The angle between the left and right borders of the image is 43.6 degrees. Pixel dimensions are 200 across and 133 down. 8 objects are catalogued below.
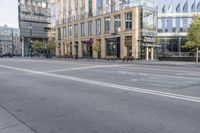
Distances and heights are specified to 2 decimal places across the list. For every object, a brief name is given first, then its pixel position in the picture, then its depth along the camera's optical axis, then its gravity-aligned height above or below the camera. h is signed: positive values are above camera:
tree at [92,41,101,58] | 57.06 +2.13
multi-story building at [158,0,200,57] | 68.81 +9.06
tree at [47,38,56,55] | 76.62 +3.36
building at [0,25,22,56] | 127.96 +8.10
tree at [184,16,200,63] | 32.12 +2.74
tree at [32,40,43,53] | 89.25 +3.63
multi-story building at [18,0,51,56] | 104.57 +15.46
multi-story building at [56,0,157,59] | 51.28 +6.68
